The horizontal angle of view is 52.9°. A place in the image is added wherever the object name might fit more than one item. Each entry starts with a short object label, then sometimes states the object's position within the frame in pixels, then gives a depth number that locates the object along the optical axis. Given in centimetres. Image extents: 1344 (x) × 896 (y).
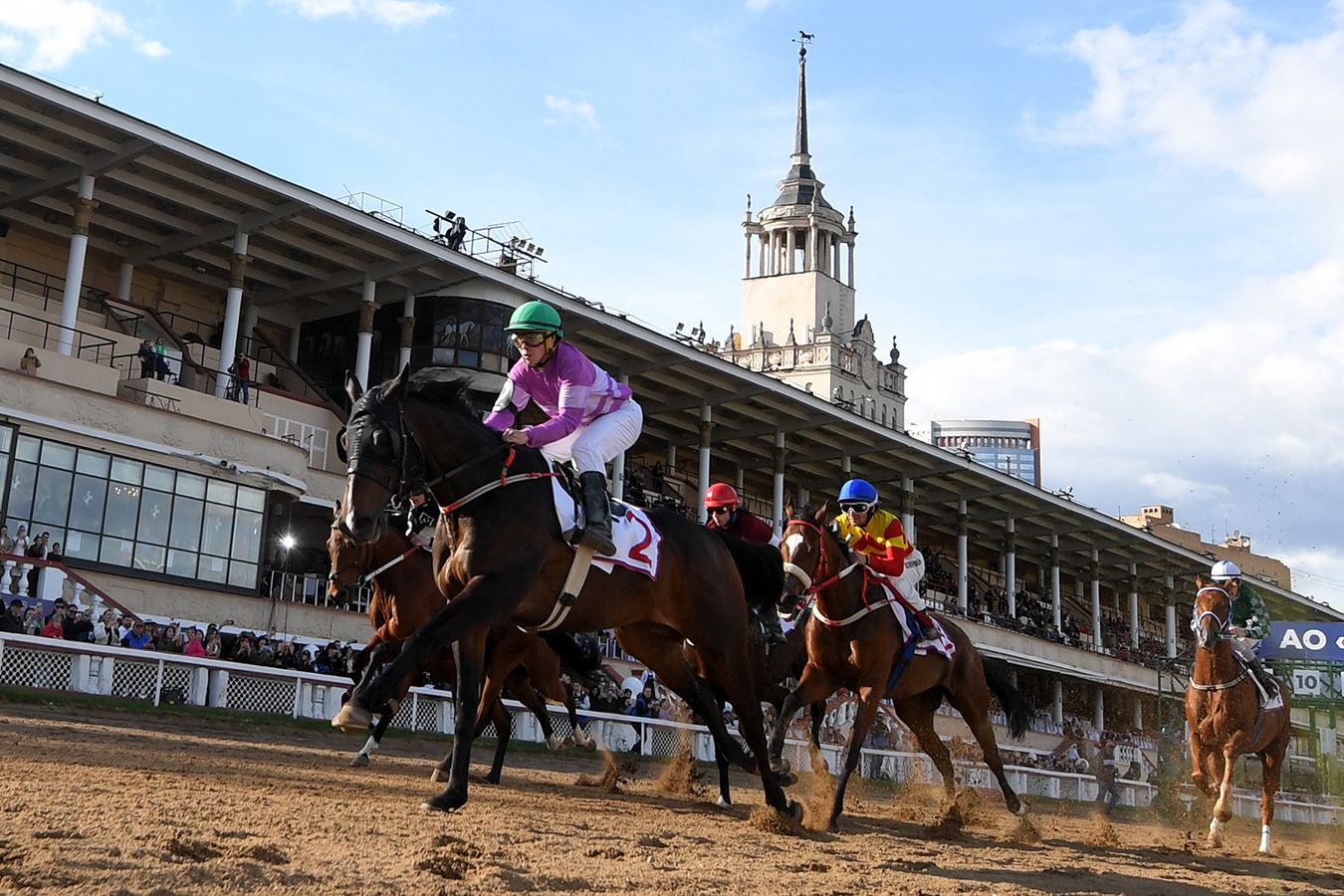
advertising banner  1998
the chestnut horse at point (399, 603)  1048
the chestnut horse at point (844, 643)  940
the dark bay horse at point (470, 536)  648
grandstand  2200
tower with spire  7525
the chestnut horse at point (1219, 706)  1097
